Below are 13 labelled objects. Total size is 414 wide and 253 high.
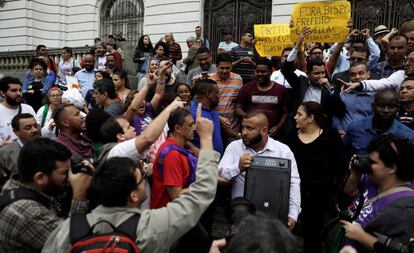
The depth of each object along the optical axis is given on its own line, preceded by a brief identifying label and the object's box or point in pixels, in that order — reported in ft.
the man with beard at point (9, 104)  17.40
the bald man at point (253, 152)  12.56
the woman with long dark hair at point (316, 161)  14.55
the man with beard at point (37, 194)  8.02
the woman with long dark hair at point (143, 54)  33.76
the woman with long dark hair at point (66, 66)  37.85
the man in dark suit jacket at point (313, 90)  16.76
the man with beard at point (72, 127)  13.48
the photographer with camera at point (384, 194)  7.72
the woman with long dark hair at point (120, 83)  20.92
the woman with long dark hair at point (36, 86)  26.88
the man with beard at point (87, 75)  28.30
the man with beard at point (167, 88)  16.17
